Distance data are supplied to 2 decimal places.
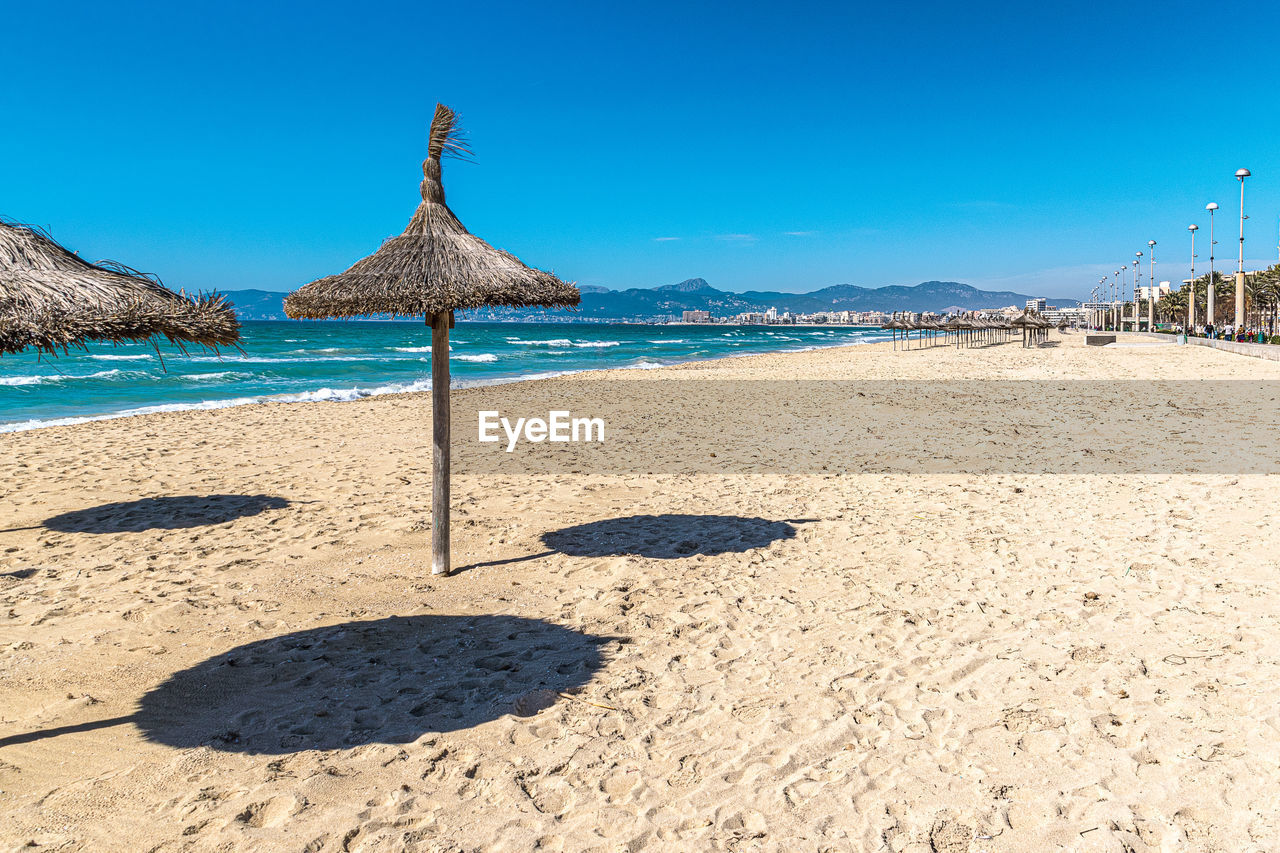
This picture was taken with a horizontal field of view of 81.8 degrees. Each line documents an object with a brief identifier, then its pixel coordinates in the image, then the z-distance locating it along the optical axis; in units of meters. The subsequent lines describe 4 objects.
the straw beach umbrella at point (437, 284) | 4.43
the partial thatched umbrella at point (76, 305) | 3.23
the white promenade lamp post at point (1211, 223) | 31.90
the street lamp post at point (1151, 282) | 48.09
